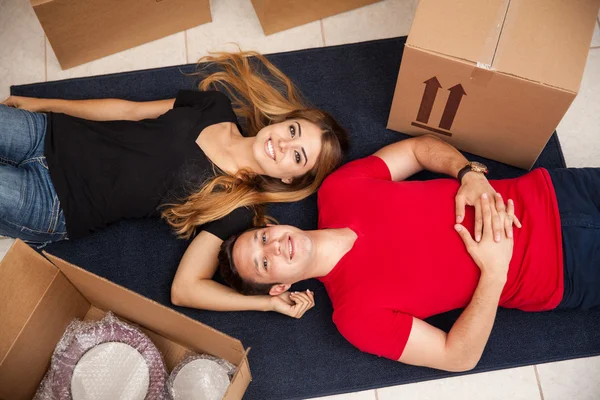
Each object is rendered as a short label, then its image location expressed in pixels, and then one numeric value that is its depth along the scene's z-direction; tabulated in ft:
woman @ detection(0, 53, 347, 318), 6.49
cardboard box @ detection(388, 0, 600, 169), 5.87
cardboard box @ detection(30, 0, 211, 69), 7.37
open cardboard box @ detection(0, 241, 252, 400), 5.37
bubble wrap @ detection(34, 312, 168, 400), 6.00
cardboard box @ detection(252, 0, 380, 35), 8.04
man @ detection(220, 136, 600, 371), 5.85
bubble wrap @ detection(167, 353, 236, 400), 6.15
